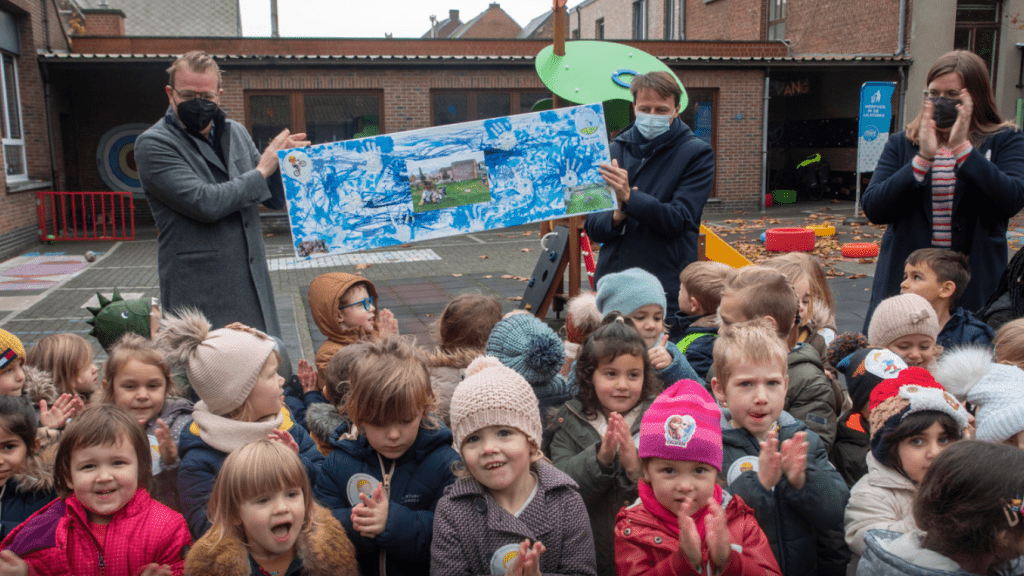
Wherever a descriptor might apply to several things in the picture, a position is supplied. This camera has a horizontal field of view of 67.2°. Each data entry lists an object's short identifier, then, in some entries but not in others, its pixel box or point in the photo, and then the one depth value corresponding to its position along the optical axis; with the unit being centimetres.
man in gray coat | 333
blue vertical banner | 1542
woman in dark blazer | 342
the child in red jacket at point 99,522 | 211
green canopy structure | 504
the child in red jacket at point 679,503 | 206
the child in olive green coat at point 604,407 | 251
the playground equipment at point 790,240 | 1173
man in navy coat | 369
